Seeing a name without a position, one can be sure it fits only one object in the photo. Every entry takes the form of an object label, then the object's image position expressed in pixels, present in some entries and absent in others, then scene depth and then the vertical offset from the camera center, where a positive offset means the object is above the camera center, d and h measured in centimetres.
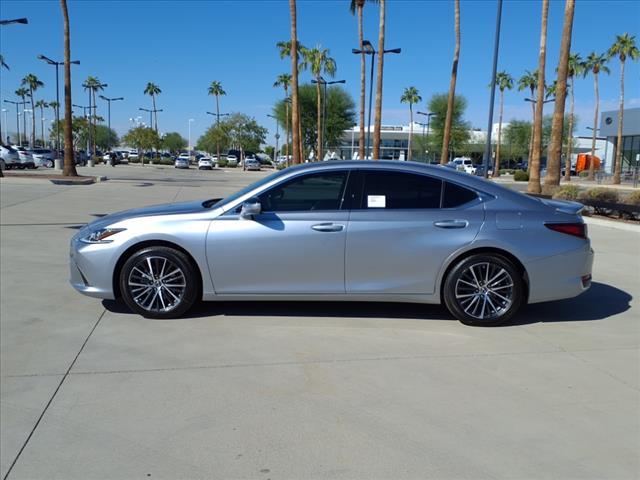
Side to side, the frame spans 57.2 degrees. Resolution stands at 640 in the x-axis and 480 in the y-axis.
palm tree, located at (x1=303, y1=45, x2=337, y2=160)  5938 +1112
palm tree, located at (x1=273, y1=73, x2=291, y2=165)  7362 +1128
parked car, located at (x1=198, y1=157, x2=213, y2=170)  6662 +51
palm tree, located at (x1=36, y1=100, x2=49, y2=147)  12662 +1280
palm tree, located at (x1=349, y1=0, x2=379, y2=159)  4350 +916
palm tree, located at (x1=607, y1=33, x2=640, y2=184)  4753 +1068
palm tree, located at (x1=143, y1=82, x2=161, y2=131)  9619 +1259
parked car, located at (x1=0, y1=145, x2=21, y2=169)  4144 +43
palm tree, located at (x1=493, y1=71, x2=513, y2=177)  7250 +1177
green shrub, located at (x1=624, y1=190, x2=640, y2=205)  1652 -49
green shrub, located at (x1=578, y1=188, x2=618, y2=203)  1723 -44
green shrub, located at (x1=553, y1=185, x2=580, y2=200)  1890 -43
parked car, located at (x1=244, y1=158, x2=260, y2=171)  6809 +56
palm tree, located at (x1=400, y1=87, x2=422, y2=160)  8750 +1159
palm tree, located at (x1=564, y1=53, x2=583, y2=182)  5638 +1051
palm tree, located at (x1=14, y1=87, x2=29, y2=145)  11044 +1324
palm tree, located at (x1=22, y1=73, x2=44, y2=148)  10025 +1383
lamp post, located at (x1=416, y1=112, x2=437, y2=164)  6950 +724
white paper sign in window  564 -27
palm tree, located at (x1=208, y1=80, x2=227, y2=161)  9450 +1264
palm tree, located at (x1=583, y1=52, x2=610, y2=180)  5475 +1060
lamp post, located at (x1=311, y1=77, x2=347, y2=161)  5178 +786
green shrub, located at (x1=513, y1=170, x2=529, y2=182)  5407 +9
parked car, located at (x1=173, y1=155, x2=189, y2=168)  6750 +58
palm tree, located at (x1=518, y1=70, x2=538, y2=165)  6688 +1093
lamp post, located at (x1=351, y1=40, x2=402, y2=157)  3762 +833
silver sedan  553 -71
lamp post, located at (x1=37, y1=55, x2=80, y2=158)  4721 +852
